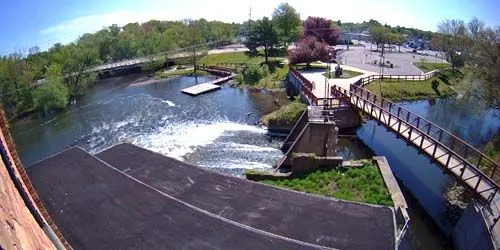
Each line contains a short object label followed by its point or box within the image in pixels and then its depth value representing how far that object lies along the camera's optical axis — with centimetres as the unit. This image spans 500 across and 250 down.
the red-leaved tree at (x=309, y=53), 4653
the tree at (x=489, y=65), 2563
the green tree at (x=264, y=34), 5850
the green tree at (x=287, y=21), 6375
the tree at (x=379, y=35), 6846
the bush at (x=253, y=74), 4838
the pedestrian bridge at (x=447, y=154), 1520
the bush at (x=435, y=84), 4128
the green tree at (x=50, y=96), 3941
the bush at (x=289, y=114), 2942
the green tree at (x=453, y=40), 4747
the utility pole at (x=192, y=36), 6147
